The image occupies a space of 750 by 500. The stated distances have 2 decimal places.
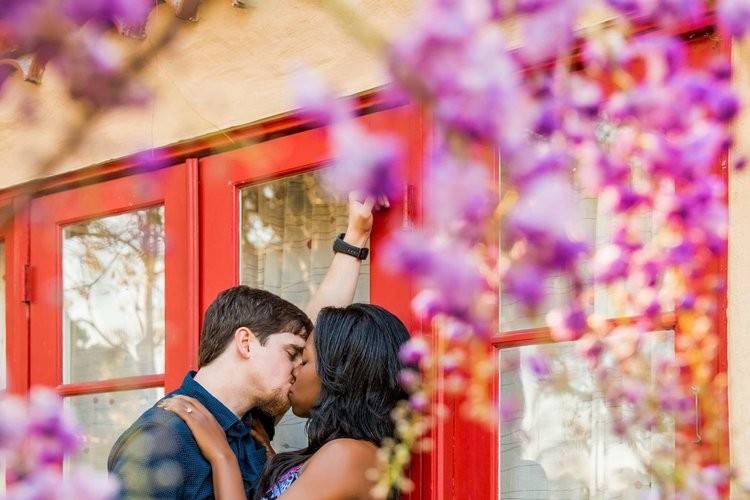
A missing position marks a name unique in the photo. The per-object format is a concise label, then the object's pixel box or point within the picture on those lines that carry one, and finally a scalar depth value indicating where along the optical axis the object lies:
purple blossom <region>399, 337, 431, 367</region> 2.58
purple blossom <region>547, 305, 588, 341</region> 1.80
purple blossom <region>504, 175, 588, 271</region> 1.32
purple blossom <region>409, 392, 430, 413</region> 3.25
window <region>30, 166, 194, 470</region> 3.86
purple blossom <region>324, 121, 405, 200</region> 1.32
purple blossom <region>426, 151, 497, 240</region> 1.34
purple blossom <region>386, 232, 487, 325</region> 1.32
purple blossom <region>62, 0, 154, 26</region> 1.36
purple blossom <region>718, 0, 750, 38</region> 1.59
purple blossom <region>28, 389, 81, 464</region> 1.54
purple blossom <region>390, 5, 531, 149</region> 1.32
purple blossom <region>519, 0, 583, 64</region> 1.43
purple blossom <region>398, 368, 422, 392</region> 3.15
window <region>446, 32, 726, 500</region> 3.13
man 3.45
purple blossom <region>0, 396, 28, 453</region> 1.47
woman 3.27
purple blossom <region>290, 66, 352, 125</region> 1.38
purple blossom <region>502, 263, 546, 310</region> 1.37
